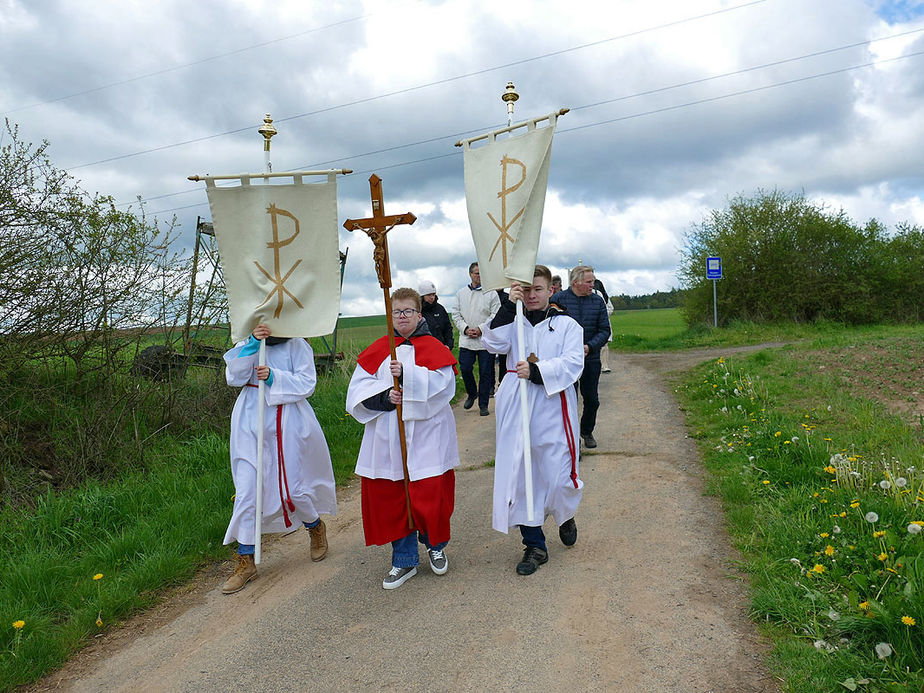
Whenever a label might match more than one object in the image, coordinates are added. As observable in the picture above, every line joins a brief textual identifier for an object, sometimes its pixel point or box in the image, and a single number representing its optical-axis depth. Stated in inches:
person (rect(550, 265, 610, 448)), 304.5
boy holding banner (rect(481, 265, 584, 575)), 184.1
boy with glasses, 180.4
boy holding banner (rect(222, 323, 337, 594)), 189.6
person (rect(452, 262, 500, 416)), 398.3
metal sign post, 789.9
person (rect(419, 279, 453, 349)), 370.6
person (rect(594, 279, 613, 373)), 424.8
